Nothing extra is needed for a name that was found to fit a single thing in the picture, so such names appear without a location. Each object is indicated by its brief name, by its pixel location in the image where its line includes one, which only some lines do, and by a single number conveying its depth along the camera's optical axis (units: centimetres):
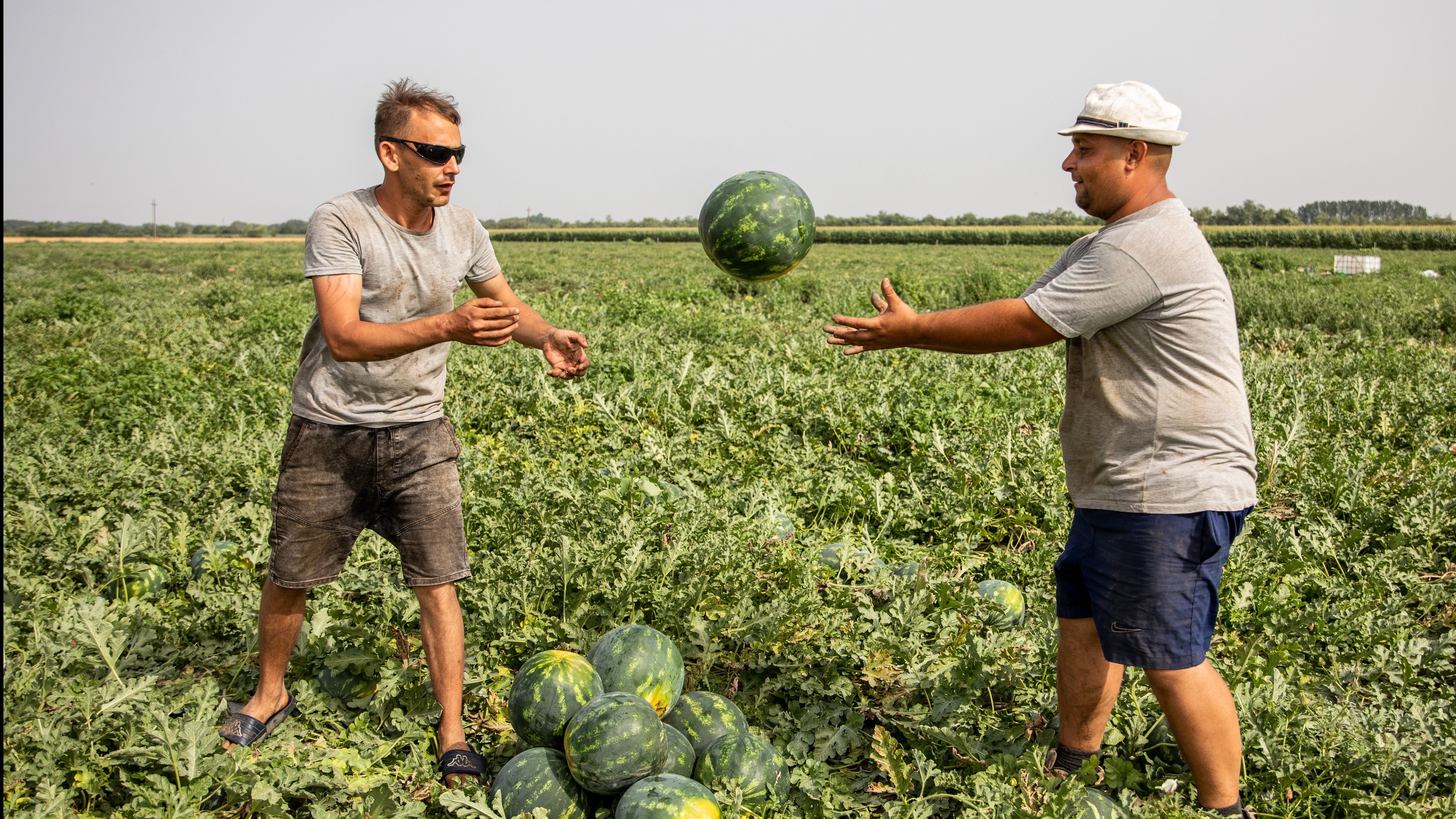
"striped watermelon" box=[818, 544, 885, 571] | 381
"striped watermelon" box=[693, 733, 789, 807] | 242
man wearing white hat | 224
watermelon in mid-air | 311
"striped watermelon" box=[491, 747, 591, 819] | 233
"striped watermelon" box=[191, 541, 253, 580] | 380
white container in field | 2161
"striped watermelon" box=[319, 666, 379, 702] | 312
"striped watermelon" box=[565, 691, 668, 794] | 225
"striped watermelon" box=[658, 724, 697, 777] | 244
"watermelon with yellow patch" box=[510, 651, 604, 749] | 247
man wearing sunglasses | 257
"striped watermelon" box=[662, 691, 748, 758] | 262
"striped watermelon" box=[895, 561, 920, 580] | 368
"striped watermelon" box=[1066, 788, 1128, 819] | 237
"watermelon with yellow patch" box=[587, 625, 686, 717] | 262
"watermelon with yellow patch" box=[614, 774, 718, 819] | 218
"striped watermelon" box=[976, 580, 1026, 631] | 360
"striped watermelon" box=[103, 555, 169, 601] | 389
